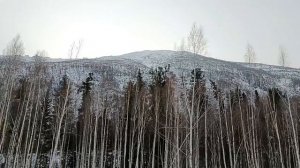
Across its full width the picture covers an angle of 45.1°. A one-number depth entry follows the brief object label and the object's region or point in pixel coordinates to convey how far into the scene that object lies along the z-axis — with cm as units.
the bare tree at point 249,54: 8462
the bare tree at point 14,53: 2322
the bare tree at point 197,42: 1761
